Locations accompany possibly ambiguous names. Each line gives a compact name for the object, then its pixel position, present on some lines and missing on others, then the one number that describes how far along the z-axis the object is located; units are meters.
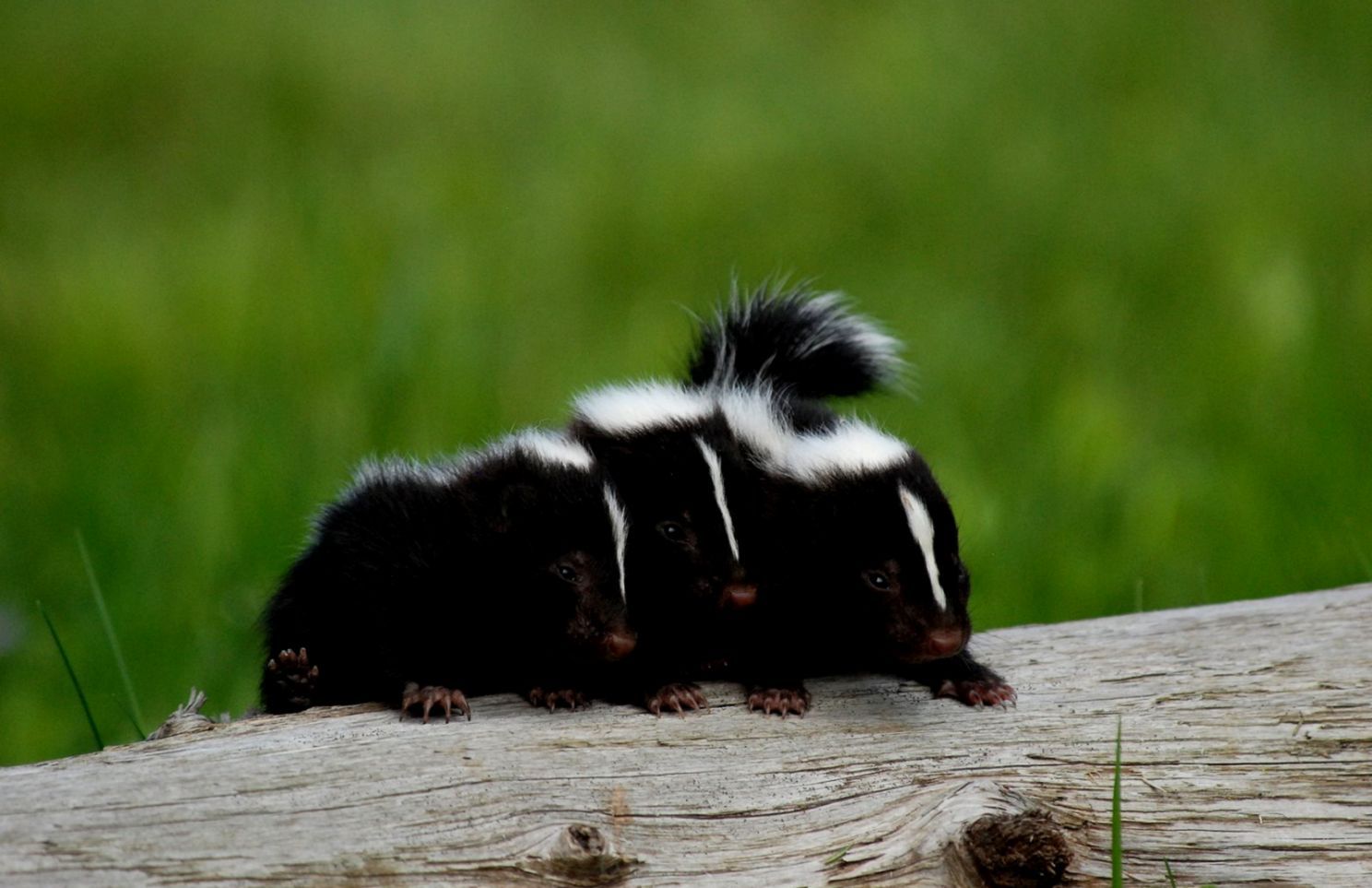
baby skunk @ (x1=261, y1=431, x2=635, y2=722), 8.73
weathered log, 6.93
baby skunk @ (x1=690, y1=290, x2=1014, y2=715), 8.88
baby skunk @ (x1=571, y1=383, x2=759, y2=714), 8.97
